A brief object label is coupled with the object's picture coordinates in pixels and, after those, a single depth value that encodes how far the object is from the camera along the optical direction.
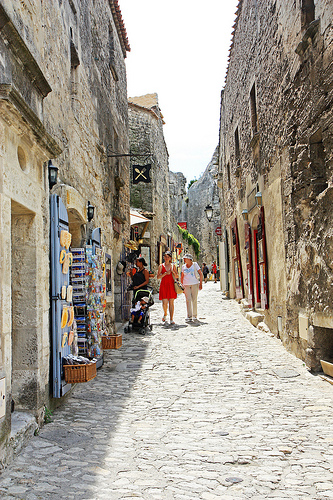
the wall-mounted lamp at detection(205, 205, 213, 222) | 20.00
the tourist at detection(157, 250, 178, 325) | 8.93
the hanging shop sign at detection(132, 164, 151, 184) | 13.25
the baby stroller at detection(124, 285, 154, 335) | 8.33
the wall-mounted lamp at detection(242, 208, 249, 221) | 9.36
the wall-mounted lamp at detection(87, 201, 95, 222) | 6.14
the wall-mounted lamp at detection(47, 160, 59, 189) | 4.01
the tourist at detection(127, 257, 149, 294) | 8.75
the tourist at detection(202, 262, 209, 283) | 31.41
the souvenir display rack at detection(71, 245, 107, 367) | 5.31
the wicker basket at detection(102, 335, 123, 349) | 6.03
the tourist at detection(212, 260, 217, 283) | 30.95
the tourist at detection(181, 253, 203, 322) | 9.33
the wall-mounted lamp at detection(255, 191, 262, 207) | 7.64
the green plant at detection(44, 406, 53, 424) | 3.55
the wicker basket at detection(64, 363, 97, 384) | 3.94
